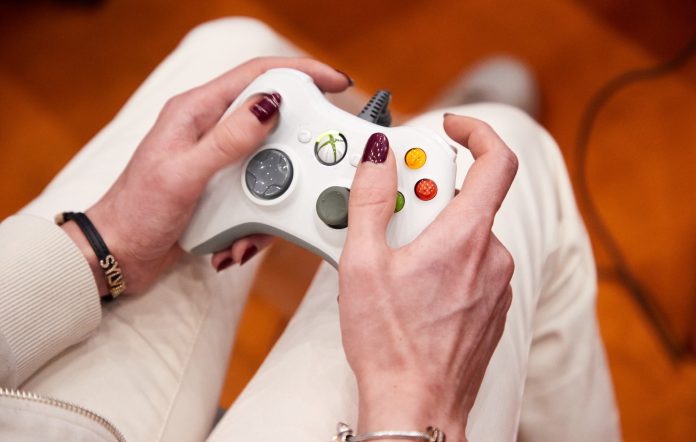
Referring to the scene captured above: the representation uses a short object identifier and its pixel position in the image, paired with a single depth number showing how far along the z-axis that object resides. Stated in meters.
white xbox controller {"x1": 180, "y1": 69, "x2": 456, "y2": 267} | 0.51
